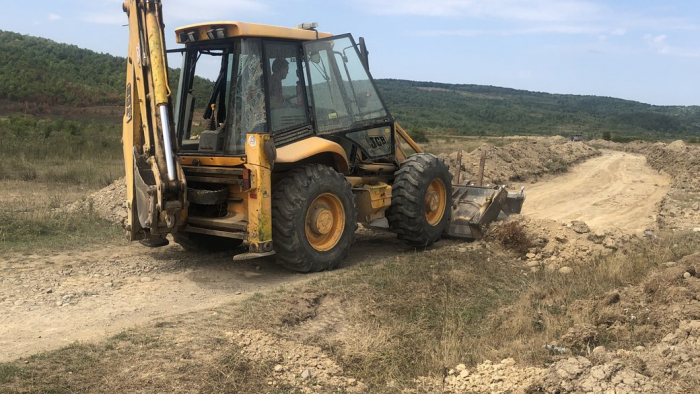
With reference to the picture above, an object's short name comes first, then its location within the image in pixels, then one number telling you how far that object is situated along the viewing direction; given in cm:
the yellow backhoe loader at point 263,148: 620
